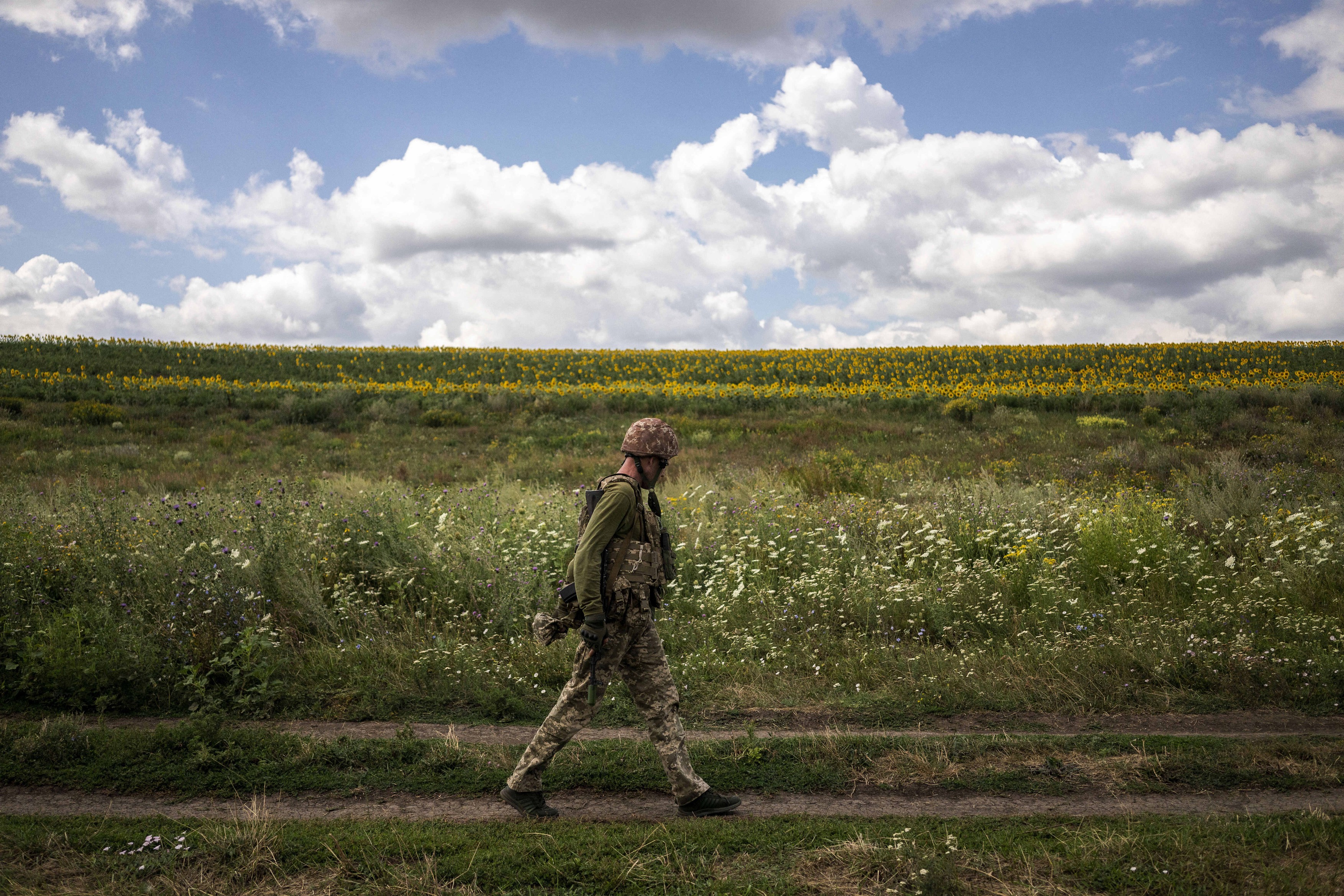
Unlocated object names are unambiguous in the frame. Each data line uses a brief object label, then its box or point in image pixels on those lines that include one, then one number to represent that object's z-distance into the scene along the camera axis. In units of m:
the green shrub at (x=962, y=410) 26.53
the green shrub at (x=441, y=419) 27.05
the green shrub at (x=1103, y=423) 22.47
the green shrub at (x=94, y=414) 25.75
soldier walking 4.10
